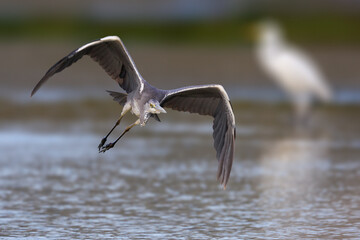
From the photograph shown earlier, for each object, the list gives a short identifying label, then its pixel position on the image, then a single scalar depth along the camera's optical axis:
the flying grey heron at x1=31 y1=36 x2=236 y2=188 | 15.69
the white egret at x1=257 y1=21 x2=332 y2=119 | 30.77
